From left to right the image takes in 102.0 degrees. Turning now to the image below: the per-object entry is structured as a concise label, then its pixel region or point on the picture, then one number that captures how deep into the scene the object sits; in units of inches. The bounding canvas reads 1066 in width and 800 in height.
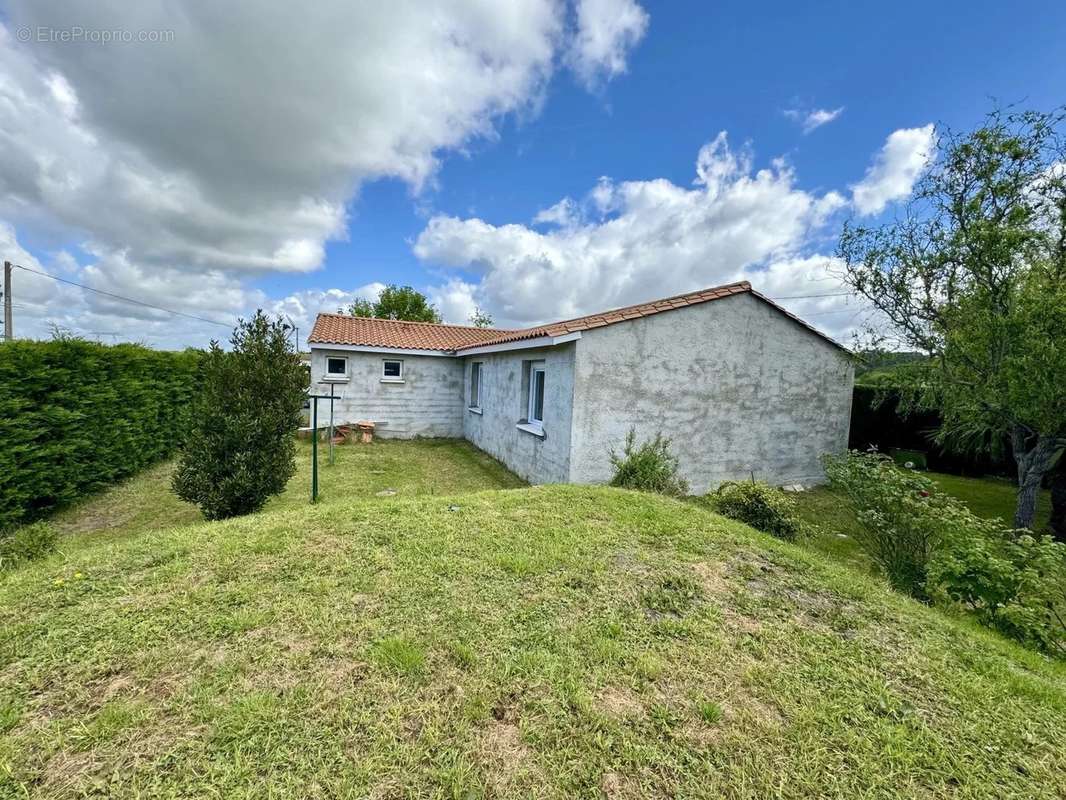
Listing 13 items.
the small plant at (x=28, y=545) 170.7
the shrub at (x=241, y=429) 238.1
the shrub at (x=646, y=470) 304.0
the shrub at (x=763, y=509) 245.1
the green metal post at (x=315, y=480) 305.0
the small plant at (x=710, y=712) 93.8
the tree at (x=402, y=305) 1635.1
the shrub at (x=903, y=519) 185.3
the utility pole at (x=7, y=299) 604.4
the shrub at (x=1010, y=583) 147.5
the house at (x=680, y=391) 326.6
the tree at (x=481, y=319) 2057.1
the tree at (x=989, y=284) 249.0
